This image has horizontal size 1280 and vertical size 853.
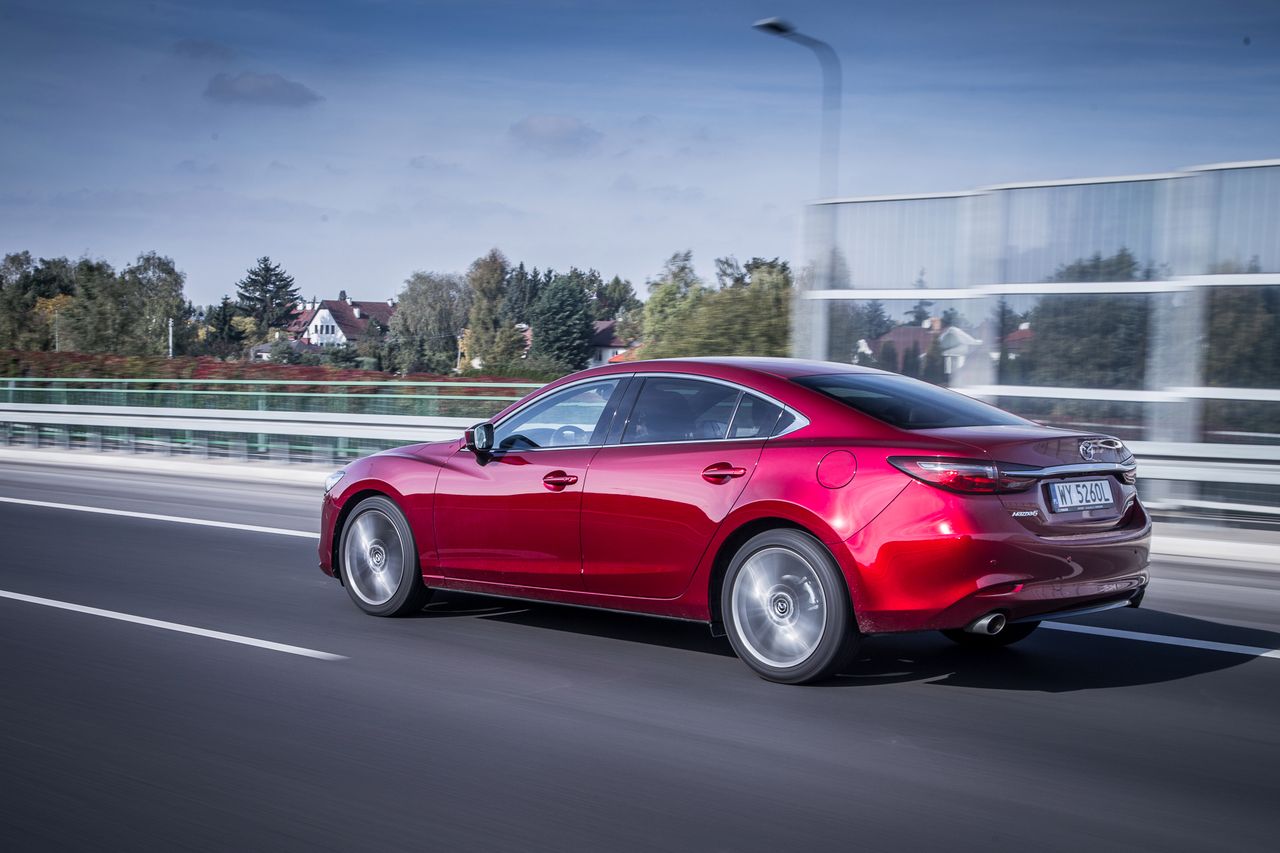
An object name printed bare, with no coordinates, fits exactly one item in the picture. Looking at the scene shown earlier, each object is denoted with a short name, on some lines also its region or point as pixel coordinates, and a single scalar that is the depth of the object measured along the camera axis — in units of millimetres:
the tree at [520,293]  138625
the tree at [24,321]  59375
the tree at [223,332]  122312
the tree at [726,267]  60856
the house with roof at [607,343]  151625
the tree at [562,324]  121062
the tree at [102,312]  64812
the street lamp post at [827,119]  21391
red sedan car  5559
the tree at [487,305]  125625
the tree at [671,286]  78375
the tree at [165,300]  89062
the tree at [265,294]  164375
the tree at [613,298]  191625
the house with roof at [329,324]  185125
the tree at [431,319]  125794
